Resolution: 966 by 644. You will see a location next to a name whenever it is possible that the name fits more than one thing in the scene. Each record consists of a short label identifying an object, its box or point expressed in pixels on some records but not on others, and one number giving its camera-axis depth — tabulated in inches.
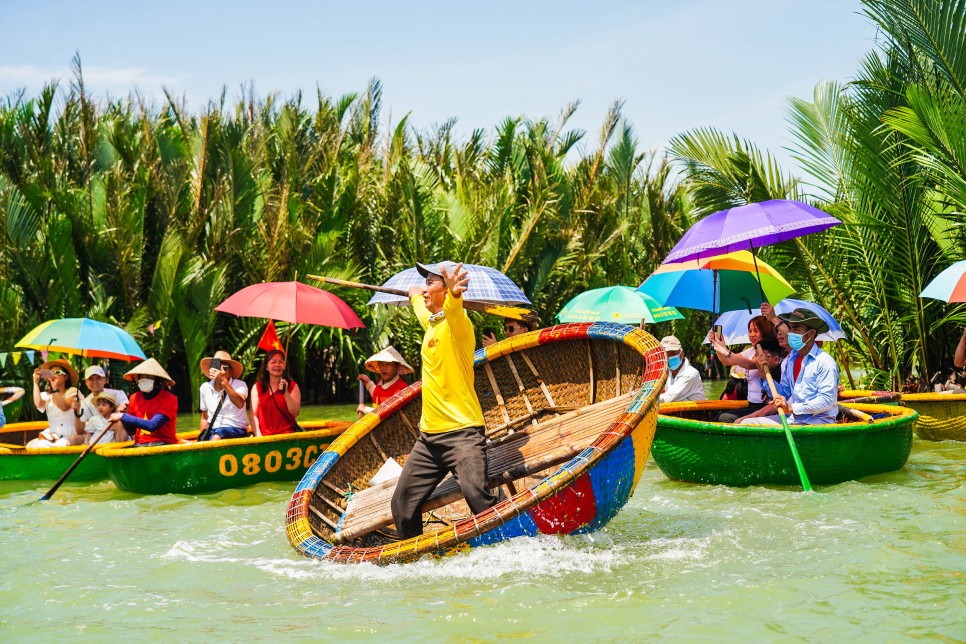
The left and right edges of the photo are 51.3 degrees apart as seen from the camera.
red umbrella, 349.7
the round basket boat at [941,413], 412.5
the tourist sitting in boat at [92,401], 406.0
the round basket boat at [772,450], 313.4
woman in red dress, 374.9
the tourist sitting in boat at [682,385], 389.8
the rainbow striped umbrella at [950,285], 386.0
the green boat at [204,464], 346.9
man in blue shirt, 314.7
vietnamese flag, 353.4
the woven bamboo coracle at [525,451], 217.5
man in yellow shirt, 227.6
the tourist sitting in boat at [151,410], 363.3
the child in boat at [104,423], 401.5
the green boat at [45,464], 384.8
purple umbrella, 307.7
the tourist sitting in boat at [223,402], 366.0
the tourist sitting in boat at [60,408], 410.6
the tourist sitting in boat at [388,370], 360.8
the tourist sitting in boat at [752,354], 340.5
